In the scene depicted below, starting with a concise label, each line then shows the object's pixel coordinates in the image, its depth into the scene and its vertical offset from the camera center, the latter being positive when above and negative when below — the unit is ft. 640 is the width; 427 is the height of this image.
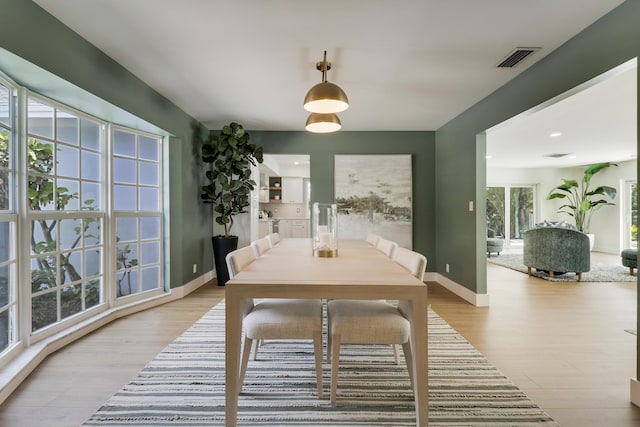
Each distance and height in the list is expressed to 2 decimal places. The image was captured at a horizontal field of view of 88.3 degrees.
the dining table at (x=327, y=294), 5.09 -1.28
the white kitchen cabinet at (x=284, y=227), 29.27 -1.33
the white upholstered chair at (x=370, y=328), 5.91 -2.10
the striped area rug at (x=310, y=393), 5.65 -3.52
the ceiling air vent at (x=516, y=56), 8.25 +4.08
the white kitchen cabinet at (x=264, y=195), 27.97 +1.49
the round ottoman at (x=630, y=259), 17.65 -2.60
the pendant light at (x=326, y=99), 7.14 +2.48
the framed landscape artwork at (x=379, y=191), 16.79 +1.07
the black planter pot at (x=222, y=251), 15.05 -1.78
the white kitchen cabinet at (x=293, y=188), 29.68 +2.17
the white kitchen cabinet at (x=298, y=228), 29.32 -1.42
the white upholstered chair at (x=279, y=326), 6.04 -2.09
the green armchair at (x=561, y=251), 16.81 -2.02
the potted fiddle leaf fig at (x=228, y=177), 14.83 +1.61
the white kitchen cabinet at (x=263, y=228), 27.02 -1.33
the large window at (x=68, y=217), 7.47 -0.13
